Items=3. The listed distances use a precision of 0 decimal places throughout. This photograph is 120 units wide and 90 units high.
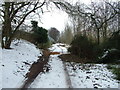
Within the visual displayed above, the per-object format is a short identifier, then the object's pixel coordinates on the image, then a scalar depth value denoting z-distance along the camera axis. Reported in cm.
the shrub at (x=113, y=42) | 1128
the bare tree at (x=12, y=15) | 1088
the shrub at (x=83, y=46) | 1343
